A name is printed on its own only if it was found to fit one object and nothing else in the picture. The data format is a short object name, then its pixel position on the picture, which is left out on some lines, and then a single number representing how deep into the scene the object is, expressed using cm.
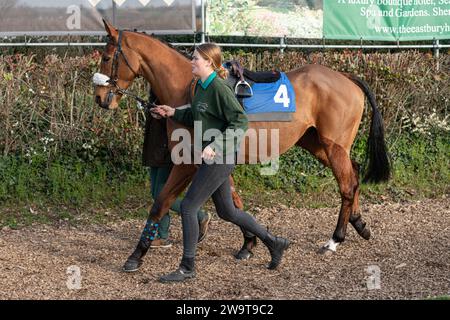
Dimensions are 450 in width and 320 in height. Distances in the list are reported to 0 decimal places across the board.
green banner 1098
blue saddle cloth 711
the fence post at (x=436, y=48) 1114
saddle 694
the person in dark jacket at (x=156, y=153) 712
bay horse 679
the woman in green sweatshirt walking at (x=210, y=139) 587
